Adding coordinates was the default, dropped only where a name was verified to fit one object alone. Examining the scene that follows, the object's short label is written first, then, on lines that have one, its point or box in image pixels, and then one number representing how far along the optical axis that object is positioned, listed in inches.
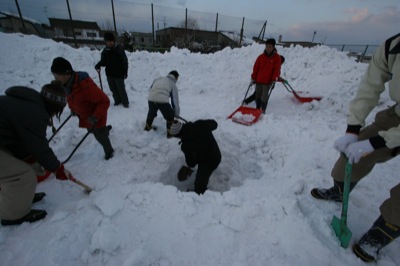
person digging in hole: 117.3
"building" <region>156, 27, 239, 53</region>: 597.0
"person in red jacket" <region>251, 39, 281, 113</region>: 192.3
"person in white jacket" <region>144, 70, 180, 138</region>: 150.5
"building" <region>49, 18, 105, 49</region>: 1040.8
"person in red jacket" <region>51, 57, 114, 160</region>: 105.4
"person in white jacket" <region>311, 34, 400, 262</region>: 59.9
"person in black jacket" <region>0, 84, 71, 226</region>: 67.1
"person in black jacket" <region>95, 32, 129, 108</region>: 189.3
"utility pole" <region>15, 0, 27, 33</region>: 367.6
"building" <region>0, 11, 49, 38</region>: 800.9
